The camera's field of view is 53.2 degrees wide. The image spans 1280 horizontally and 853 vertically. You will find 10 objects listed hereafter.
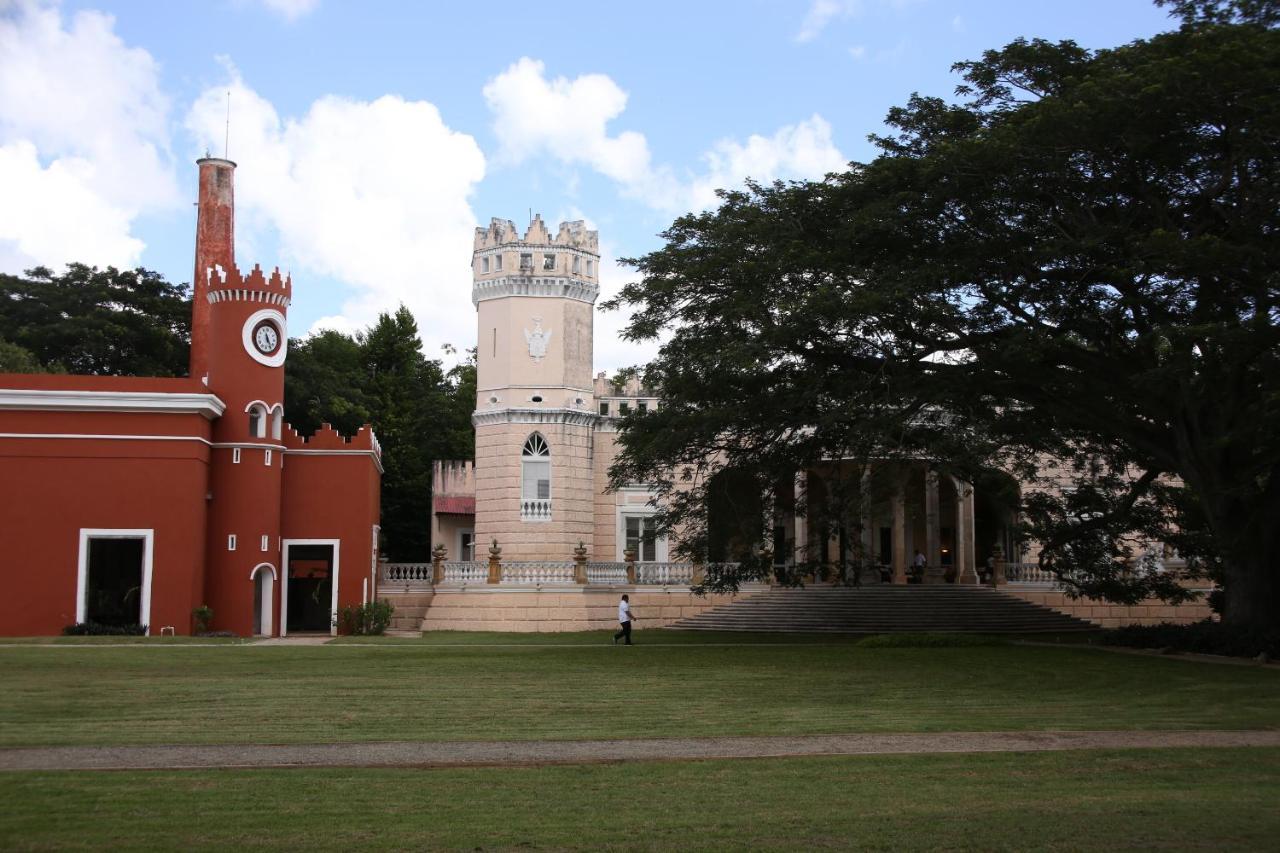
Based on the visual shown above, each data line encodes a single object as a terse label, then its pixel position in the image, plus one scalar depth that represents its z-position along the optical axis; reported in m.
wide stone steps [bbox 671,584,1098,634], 34.22
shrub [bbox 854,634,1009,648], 25.77
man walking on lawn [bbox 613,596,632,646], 27.48
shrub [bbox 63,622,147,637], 27.98
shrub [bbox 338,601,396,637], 32.47
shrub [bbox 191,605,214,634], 29.48
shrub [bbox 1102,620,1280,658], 22.30
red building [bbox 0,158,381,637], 28.77
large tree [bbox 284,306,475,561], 49.00
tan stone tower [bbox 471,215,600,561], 37.69
